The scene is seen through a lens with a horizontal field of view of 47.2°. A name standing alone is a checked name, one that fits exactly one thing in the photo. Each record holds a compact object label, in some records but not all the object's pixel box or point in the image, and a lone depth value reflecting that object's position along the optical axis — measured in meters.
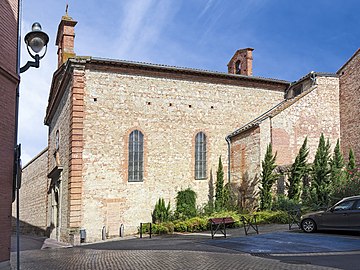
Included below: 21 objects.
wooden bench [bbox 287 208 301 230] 18.77
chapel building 20.47
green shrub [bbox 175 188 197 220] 21.64
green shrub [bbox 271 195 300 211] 20.52
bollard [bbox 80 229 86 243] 19.27
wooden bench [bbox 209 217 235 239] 15.94
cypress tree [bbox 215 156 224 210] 22.80
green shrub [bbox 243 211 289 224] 19.75
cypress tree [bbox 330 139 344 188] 20.88
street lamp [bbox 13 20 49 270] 8.05
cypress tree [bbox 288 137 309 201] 21.30
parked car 14.59
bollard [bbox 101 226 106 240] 19.89
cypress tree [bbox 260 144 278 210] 21.21
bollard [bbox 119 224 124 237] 20.40
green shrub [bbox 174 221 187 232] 19.62
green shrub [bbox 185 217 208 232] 19.66
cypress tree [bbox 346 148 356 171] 22.08
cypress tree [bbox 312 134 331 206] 20.81
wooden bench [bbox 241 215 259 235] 16.56
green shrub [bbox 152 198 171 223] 21.23
